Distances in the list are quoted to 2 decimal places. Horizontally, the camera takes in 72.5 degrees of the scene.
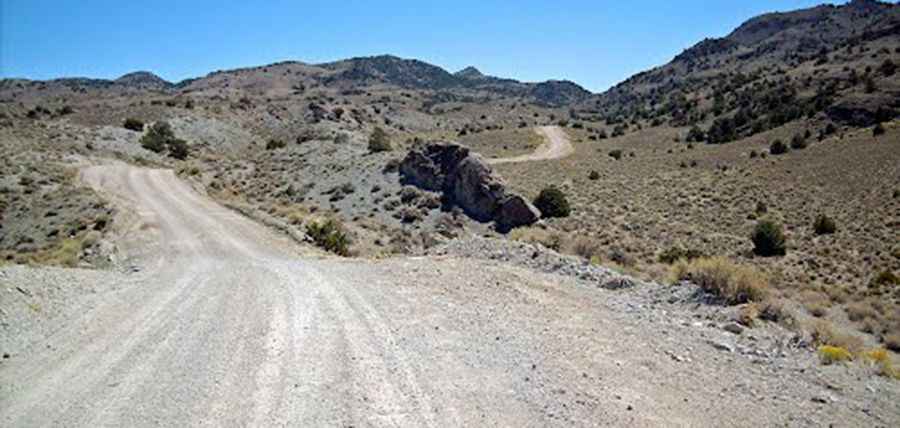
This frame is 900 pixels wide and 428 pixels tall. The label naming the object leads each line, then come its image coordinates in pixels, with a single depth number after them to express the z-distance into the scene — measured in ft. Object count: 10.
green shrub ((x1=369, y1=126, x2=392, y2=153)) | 184.09
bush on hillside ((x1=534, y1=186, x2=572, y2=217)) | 131.23
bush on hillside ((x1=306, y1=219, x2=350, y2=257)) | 73.72
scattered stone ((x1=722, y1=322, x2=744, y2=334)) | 32.30
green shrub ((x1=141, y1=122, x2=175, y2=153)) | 200.03
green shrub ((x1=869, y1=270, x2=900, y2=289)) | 82.84
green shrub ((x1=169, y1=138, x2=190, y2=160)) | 195.62
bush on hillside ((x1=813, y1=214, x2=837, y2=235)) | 112.37
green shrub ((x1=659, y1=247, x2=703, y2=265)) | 92.14
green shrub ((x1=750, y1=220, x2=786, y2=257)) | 103.19
